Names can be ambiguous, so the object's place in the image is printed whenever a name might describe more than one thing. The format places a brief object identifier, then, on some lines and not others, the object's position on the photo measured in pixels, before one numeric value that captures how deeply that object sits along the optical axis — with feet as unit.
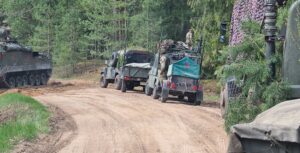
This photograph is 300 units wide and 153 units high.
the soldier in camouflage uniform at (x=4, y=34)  119.44
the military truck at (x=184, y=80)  71.05
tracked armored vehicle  113.61
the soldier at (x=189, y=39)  82.48
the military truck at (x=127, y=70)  90.27
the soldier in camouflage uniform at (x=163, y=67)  74.59
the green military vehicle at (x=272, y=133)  14.76
